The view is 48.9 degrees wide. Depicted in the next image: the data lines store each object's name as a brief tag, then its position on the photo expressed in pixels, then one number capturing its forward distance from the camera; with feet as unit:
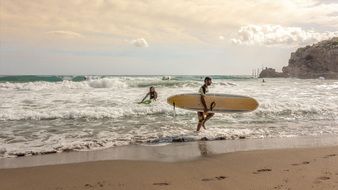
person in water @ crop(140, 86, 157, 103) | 50.90
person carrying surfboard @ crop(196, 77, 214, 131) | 35.36
